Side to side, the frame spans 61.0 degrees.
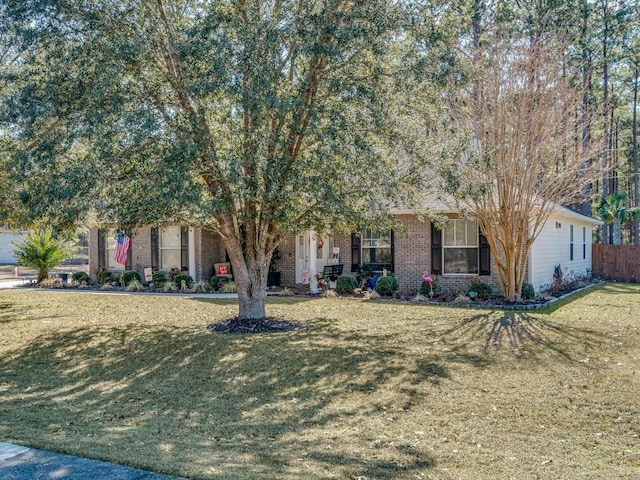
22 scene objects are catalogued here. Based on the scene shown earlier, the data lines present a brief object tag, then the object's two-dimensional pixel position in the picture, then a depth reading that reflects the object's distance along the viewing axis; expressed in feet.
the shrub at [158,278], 63.93
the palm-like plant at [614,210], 87.50
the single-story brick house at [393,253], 52.49
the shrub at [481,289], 48.47
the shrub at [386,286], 51.88
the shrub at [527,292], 47.91
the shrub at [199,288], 59.04
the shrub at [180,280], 61.72
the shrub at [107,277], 68.23
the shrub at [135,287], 62.03
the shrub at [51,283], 69.26
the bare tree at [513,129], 43.55
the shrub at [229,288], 57.36
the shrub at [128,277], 65.36
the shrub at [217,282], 60.13
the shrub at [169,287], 60.23
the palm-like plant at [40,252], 68.08
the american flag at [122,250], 67.67
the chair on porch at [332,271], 56.85
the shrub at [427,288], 51.03
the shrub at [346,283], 54.19
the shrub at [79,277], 69.51
